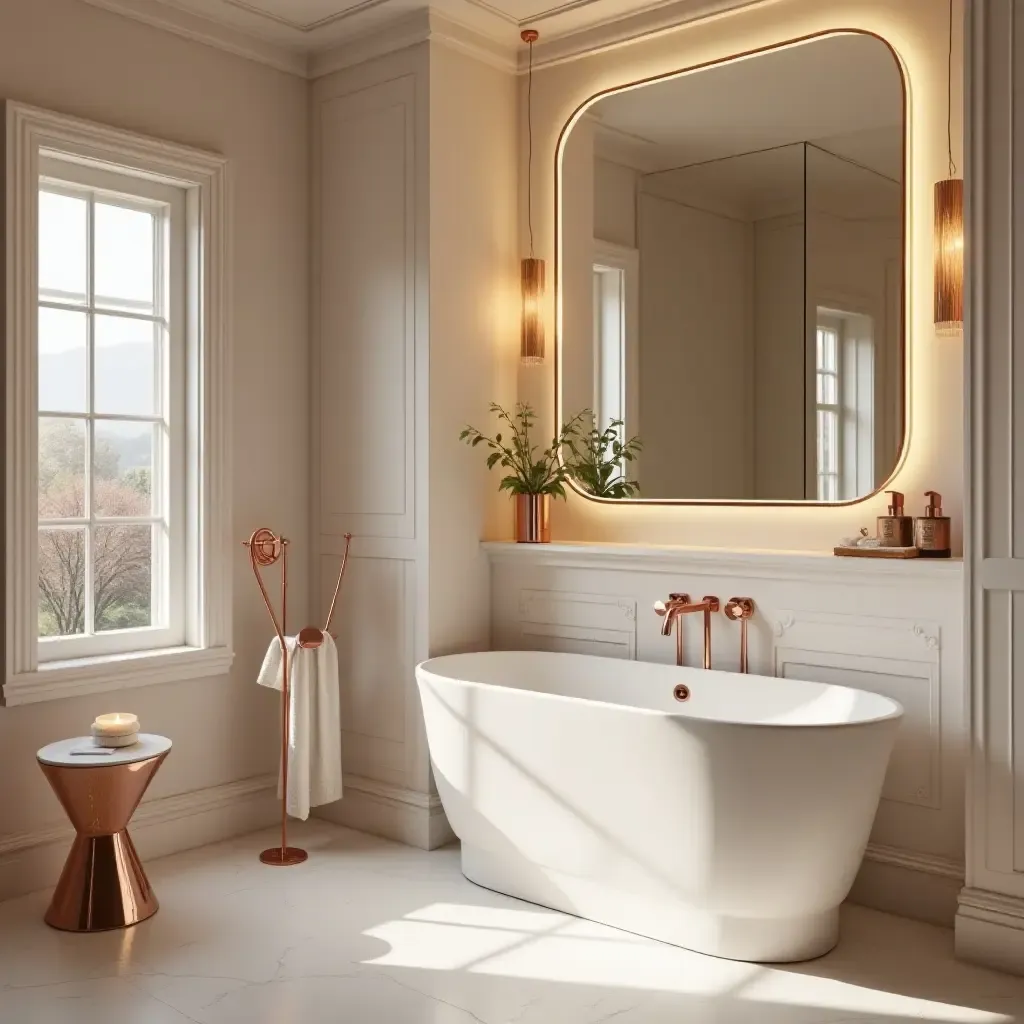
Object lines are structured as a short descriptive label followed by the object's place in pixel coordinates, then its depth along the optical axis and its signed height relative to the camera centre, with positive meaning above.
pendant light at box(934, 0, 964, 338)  2.95 +0.68
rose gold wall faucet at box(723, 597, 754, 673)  3.27 -0.31
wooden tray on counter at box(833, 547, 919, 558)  2.97 -0.12
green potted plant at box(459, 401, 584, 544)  3.80 +0.15
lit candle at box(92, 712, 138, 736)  3.04 -0.61
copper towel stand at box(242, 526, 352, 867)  3.50 -0.42
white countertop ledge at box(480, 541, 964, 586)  2.92 -0.16
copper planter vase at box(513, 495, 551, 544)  3.80 -0.04
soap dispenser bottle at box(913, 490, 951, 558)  2.96 -0.08
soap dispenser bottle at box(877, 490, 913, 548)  3.02 -0.06
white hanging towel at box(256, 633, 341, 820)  3.53 -0.70
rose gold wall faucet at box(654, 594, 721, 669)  3.29 -0.30
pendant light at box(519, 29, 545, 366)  3.90 +0.70
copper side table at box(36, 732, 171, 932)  2.93 -0.90
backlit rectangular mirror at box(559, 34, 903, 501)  3.22 +0.76
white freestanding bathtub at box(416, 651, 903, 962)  2.58 -0.75
